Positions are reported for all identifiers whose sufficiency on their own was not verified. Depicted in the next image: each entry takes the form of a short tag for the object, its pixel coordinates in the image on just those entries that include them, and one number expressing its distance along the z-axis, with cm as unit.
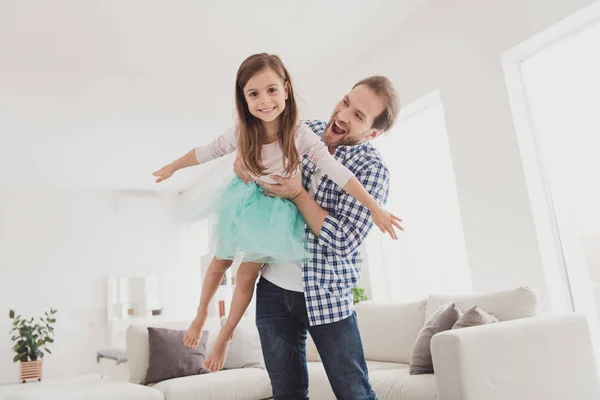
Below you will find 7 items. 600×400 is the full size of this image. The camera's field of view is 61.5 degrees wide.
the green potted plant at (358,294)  412
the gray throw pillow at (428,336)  256
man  120
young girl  128
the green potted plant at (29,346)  664
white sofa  206
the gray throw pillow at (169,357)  321
